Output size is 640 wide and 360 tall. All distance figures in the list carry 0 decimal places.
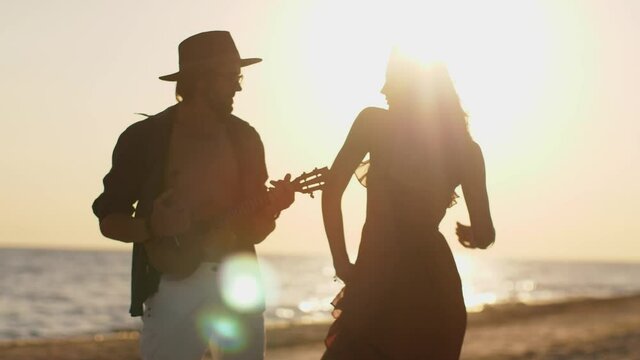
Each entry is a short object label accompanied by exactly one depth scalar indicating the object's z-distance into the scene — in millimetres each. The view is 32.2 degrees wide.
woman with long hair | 4625
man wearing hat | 5246
